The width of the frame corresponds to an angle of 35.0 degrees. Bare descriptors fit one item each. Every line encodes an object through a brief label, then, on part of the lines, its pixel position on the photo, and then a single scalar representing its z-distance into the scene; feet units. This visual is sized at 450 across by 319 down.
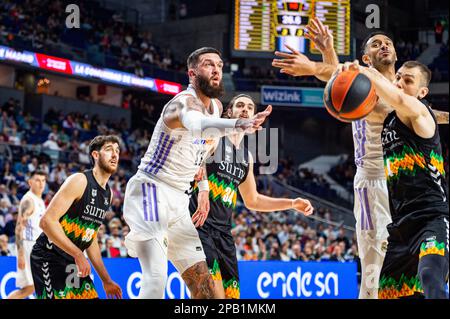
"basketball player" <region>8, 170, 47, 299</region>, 29.73
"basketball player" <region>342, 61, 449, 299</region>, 14.62
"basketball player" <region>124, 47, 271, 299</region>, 16.31
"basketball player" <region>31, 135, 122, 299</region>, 18.66
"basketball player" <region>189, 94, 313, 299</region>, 20.26
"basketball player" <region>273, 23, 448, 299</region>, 18.93
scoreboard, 45.16
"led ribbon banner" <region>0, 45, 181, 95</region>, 60.64
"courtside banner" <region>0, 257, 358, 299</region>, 31.35
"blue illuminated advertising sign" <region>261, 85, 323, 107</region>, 75.15
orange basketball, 14.47
